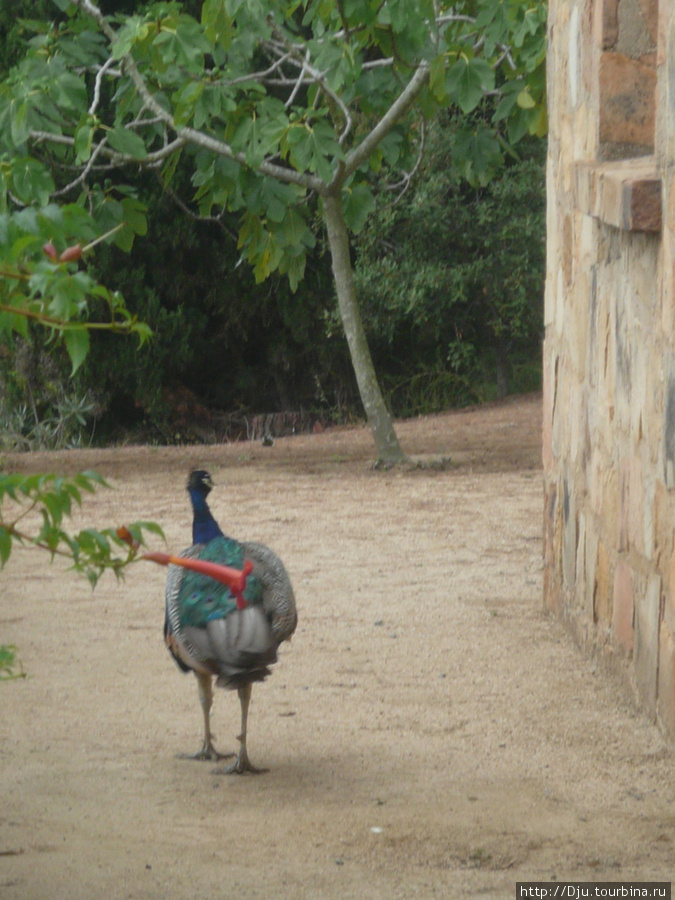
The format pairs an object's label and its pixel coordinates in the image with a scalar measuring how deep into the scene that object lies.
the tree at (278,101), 15.78
